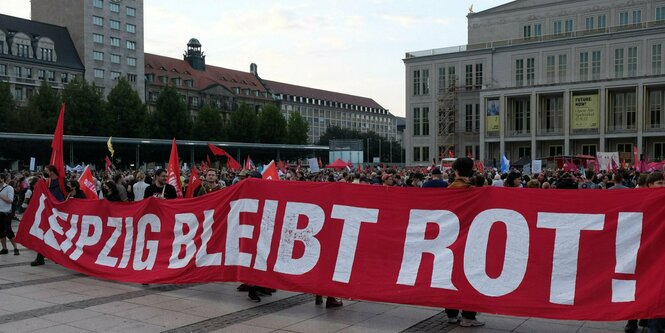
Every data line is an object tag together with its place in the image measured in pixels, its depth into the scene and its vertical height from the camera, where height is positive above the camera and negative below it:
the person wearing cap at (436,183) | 7.98 -0.36
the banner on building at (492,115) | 72.00 +5.42
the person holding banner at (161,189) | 10.38 -0.58
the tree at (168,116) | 75.69 +5.72
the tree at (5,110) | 60.81 +5.14
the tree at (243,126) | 86.94 +4.96
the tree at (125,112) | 70.19 +5.66
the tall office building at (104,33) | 91.06 +20.67
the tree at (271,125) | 90.06 +5.24
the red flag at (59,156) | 11.48 +0.04
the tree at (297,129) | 96.88 +5.01
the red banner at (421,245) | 5.72 -1.06
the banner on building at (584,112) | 65.38 +5.40
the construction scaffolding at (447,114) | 77.12 +6.08
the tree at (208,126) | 81.19 +4.69
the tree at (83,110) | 66.25 +5.64
